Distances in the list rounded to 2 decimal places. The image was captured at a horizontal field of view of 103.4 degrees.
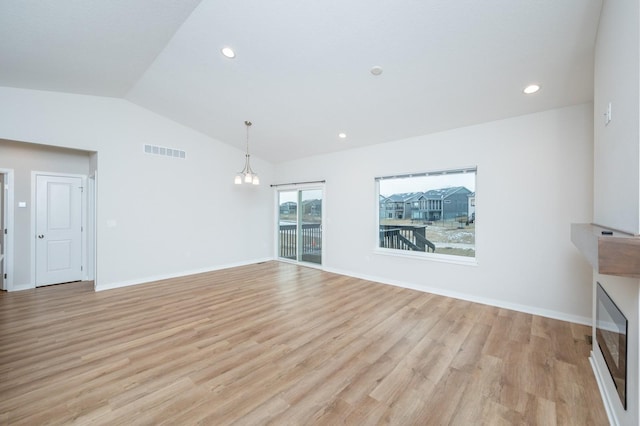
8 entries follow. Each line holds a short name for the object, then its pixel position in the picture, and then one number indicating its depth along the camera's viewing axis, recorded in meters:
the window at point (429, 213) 4.19
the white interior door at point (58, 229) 4.78
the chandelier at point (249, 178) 4.56
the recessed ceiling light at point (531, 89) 2.99
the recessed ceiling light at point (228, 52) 3.12
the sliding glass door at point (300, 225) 6.39
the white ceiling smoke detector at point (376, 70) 3.02
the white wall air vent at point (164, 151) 5.06
